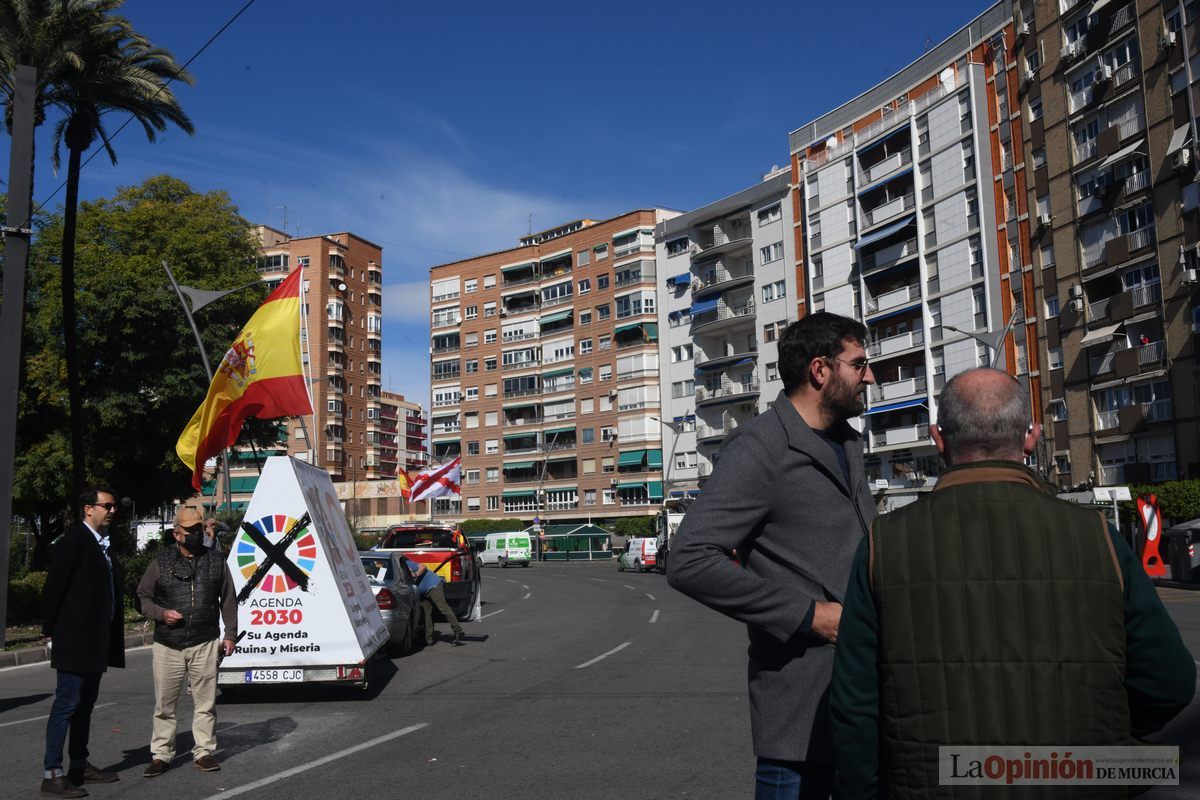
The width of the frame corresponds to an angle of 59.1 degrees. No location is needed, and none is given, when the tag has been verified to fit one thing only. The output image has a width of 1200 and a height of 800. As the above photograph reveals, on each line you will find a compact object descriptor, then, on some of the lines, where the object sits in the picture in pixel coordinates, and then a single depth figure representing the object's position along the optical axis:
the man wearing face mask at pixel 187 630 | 7.54
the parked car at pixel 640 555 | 51.12
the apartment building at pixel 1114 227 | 39.81
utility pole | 16.61
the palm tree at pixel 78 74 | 23.08
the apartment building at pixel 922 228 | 51.34
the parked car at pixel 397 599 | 14.30
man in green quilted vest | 2.30
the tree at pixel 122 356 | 31.50
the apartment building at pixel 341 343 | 89.94
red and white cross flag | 37.06
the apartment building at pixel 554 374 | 82.88
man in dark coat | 6.98
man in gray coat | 2.87
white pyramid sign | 10.70
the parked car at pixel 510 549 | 64.88
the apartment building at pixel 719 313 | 70.00
